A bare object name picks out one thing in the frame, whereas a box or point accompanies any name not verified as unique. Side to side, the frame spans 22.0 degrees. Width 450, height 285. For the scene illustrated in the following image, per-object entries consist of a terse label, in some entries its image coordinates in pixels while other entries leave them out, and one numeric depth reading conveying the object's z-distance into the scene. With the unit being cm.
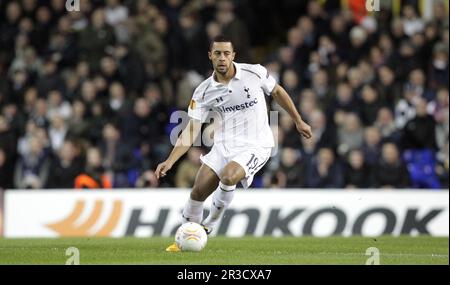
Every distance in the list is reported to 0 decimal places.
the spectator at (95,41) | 2039
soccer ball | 1199
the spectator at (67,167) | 1830
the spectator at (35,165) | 1891
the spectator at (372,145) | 1825
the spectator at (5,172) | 1923
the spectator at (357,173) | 1792
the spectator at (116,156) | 1855
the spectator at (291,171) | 1795
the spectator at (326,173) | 1788
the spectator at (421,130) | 1830
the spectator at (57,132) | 1919
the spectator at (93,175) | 1803
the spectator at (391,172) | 1786
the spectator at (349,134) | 1852
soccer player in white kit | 1216
